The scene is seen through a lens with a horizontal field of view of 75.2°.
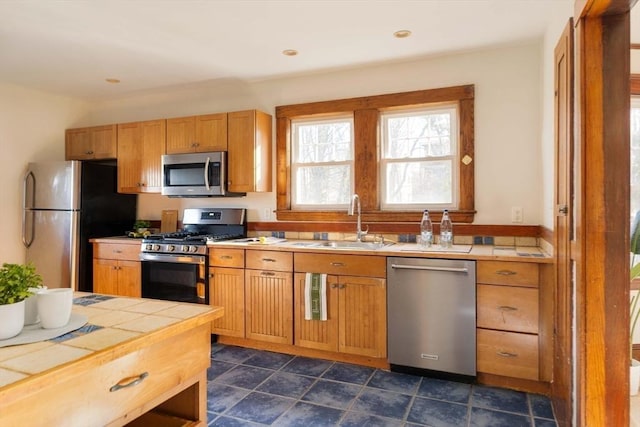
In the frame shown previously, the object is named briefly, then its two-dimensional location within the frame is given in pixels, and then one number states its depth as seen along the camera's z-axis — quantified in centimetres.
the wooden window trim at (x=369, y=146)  319
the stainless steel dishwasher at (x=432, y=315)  262
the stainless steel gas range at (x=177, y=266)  343
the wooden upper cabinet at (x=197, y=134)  372
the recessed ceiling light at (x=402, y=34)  282
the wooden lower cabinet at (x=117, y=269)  372
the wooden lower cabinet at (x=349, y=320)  287
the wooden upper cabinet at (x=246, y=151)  360
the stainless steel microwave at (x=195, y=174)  367
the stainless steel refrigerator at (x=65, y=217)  388
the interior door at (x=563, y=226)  184
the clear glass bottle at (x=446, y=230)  311
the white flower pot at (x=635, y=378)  245
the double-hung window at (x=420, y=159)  333
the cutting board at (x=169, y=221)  421
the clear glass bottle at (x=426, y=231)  317
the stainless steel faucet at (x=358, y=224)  342
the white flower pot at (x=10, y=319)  95
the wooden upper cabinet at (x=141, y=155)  399
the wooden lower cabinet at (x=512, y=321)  249
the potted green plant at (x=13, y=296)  95
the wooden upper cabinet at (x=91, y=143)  421
